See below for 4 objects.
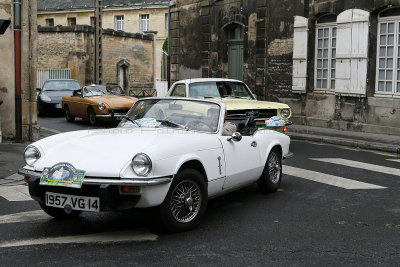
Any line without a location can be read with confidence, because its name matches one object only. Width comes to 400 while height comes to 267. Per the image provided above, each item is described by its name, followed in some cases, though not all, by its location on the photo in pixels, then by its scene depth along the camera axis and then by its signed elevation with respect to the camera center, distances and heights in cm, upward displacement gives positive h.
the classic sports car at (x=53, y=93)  2256 -32
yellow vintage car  1169 -19
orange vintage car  1798 -57
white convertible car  528 -76
